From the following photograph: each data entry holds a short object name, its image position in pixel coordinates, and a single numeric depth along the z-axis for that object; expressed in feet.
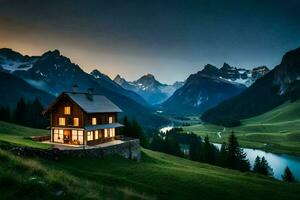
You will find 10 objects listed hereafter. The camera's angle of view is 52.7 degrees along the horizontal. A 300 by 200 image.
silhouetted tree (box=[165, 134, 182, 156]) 398.05
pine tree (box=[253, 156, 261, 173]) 309.55
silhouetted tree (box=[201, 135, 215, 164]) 347.97
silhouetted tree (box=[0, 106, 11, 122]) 362.59
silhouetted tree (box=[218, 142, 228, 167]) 325.19
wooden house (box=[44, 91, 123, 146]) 217.77
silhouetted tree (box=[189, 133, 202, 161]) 374.22
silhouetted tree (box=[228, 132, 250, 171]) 318.86
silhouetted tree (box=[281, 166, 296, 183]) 285.60
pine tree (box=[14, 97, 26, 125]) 397.76
